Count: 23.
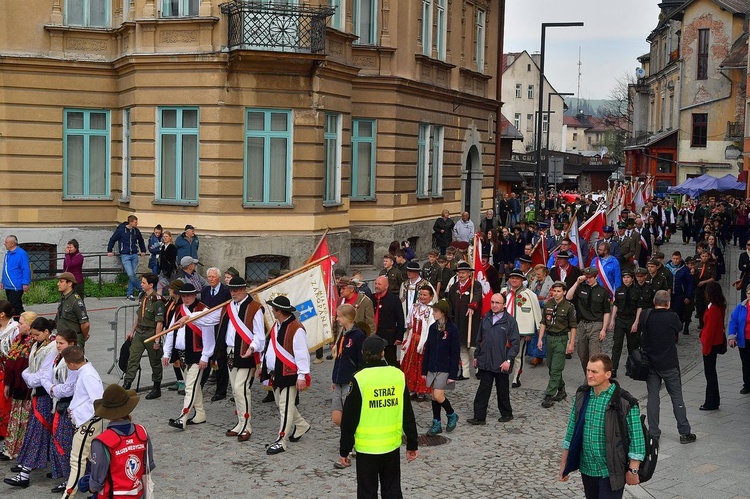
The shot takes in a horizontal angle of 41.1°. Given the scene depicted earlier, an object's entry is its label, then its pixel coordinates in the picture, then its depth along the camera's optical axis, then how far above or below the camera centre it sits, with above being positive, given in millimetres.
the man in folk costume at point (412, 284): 15406 -1296
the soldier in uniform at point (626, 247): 23153 -980
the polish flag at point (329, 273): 14143 -1058
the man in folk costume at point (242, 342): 12328 -1814
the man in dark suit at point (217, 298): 14273 -1479
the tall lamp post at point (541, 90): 32625 +3940
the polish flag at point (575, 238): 21656 -742
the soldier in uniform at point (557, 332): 14383 -1839
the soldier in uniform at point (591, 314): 14922 -1628
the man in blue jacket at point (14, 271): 17578 -1428
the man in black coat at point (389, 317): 14258 -1672
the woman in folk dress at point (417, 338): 13750 -1911
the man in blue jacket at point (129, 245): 22734 -1189
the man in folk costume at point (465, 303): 15625 -1581
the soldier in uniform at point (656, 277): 16672 -1176
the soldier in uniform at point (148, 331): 13977 -1939
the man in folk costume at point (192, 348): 12750 -1989
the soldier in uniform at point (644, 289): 16078 -1325
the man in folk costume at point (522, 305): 15242 -1554
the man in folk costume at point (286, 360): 11781 -1920
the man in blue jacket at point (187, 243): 21828 -1068
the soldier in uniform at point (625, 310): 15883 -1646
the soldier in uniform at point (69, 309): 13234 -1567
